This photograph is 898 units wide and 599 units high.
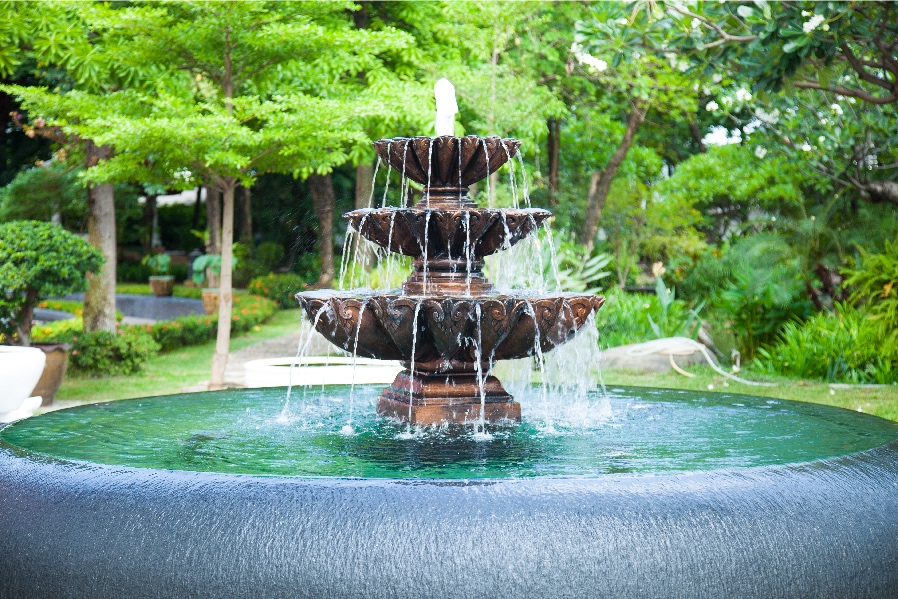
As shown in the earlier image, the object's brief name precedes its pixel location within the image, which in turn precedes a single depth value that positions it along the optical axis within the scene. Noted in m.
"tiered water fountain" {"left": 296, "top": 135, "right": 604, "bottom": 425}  5.10
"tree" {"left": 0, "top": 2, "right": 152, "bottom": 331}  11.95
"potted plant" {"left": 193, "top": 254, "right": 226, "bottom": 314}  22.92
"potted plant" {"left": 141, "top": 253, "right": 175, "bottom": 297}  26.61
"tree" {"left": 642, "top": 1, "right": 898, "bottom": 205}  9.02
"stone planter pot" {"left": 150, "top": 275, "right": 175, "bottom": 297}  26.53
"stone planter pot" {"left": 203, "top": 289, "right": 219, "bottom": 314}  22.56
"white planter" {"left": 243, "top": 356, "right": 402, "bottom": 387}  9.98
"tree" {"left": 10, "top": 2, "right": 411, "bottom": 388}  10.96
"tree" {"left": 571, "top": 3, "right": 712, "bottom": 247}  10.77
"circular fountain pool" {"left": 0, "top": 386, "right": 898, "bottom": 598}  3.17
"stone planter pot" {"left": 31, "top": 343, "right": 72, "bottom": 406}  11.53
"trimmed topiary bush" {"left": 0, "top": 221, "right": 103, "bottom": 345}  11.83
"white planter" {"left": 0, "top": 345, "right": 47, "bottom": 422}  8.82
